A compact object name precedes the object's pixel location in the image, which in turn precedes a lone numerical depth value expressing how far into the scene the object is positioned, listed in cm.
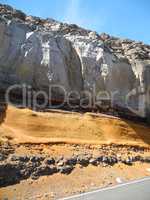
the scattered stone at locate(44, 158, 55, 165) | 1765
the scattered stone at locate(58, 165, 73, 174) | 1734
